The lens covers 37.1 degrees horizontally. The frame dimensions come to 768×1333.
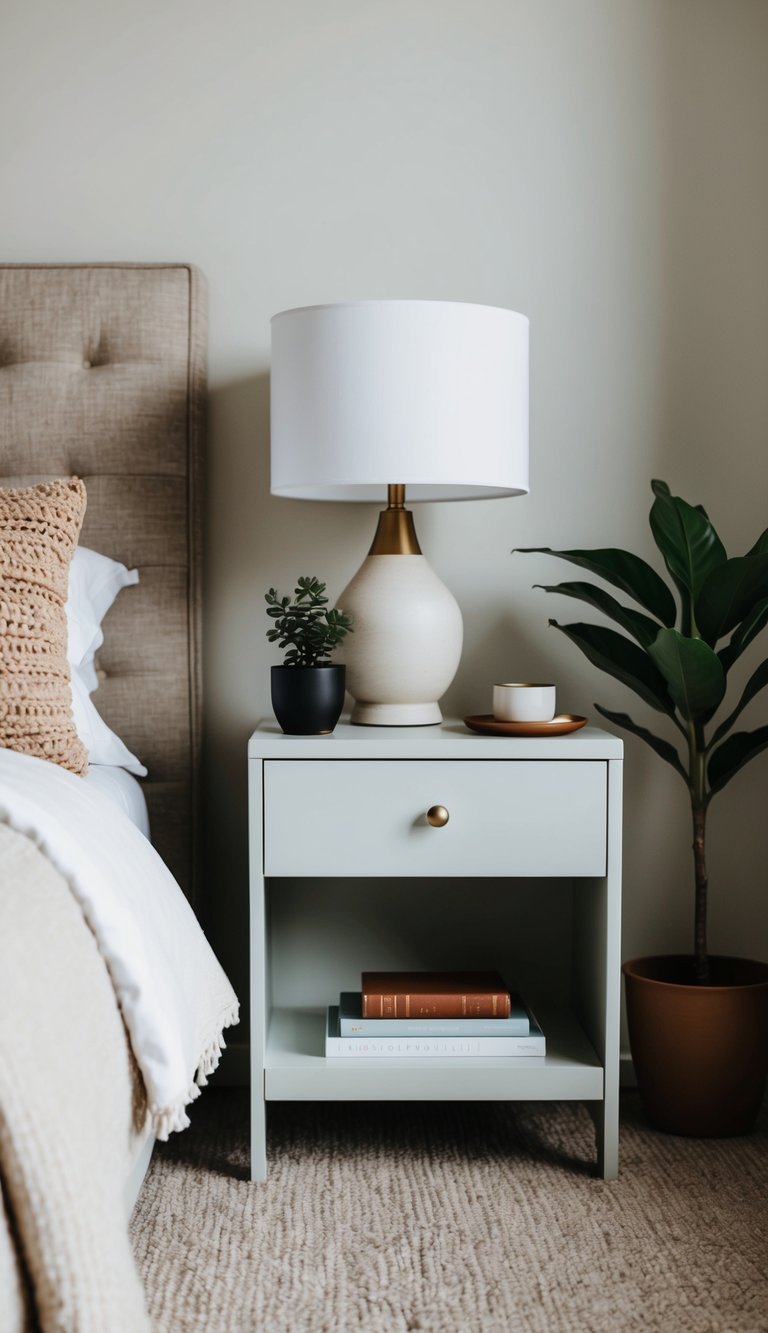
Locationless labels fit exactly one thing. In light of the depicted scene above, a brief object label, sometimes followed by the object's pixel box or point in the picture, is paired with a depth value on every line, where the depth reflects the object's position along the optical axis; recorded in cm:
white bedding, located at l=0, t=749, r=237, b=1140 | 114
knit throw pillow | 144
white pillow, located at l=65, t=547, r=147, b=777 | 173
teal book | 166
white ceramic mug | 168
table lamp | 160
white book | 165
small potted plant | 164
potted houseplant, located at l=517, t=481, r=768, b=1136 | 170
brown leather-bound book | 167
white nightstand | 161
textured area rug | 132
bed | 83
